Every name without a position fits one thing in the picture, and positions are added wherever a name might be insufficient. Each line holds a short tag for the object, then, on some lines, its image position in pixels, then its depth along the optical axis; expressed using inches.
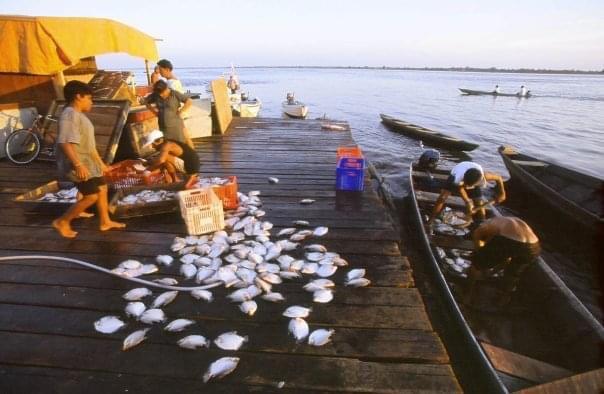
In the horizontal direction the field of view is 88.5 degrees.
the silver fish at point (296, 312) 113.3
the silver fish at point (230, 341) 99.7
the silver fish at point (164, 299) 117.2
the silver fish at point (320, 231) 171.2
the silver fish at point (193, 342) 99.6
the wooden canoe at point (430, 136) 716.7
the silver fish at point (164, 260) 144.3
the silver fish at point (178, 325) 106.3
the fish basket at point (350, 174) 229.3
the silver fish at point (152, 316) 109.7
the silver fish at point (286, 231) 172.7
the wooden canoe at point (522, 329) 135.6
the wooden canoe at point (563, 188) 309.8
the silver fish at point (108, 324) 105.3
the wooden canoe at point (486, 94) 1845.1
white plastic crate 166.2
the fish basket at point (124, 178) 223.5
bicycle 289.3
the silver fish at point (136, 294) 120.4
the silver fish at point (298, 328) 104.3
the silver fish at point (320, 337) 102.0
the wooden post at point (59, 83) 328.5
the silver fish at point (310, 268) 139.1
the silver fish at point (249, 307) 114.7
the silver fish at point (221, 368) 90.0
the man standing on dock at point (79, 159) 151.9
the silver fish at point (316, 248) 155.0
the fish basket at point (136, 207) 186.4
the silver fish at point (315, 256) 148.1
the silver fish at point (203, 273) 133.5
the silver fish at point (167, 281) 129.2
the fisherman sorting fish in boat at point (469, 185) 229.3
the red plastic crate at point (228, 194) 197.0
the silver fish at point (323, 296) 121.4
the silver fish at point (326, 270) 137.0
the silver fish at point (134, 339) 98.9
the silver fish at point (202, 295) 121.3
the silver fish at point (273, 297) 121.3
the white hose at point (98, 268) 126.3
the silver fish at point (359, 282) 130.0
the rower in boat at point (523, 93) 1727.7
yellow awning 240.5
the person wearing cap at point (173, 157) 231.0
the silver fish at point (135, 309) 111.7
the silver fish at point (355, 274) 134.2
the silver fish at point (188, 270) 136.1
